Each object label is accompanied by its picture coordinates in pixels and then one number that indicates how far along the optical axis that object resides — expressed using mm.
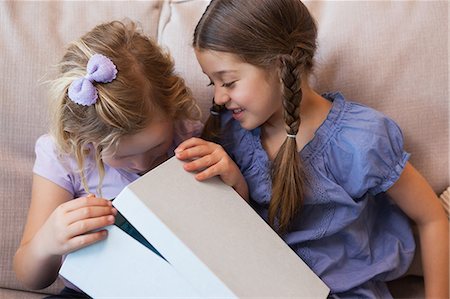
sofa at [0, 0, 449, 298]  1159
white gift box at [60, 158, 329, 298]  797
